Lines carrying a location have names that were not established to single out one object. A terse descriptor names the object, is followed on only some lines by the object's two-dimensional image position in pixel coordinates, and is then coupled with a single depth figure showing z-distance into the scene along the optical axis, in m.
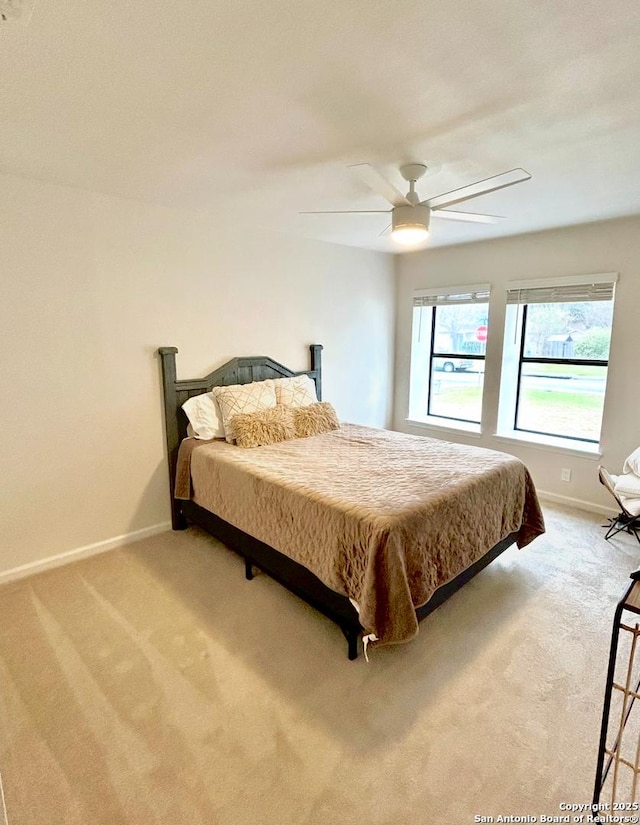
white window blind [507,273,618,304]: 3.48
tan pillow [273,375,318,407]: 3.65
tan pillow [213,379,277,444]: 3.24
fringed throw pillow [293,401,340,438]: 3.47
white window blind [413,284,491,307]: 4.24
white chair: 2.79
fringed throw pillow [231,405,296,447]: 3.12
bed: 1.91
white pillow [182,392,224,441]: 3.22
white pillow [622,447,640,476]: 3.04
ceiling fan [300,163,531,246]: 2.26
